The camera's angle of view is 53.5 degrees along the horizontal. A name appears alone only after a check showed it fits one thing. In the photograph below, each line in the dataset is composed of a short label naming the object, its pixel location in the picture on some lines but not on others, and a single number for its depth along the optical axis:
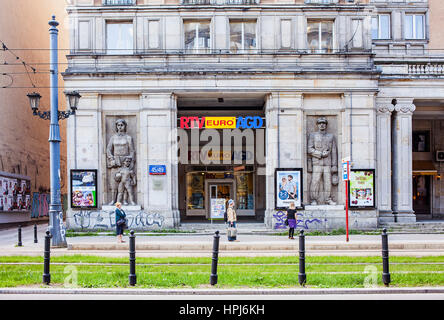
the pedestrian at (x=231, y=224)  18.41
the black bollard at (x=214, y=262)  9.45
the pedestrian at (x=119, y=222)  17.78
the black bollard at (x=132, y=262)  9.40
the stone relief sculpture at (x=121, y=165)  22.84
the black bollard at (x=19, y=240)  17.58
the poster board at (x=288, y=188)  22.73
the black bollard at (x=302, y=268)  9.48
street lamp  16.05
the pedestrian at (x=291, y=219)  19.25
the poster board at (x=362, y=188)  22.69
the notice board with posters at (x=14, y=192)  26.94
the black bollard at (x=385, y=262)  9.42
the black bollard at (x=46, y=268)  9.69
